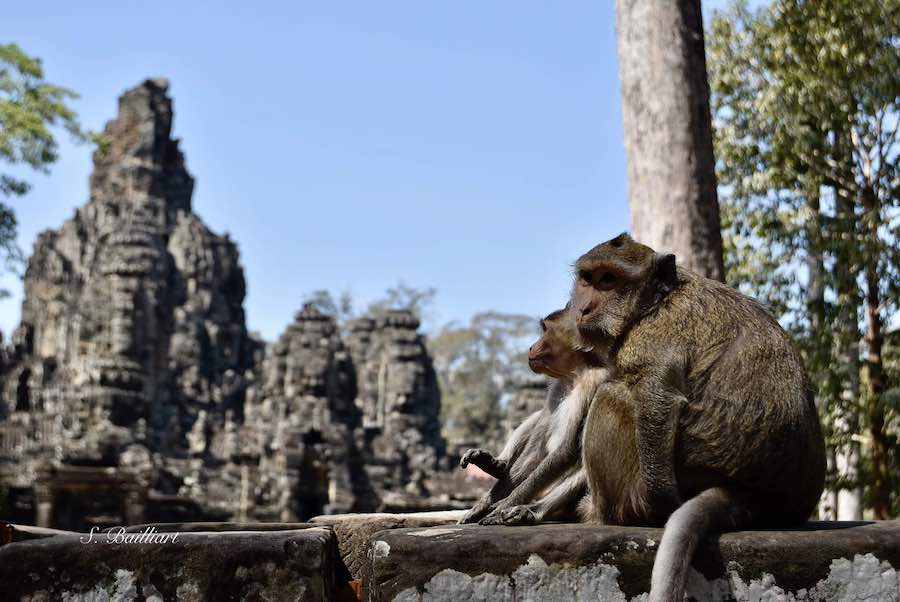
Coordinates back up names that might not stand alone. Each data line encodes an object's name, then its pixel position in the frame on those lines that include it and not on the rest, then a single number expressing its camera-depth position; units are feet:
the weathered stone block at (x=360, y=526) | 13.60
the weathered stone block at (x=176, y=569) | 10.07
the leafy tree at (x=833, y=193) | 36.94
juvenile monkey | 11.25
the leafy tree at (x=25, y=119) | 66.33
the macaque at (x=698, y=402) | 10.26
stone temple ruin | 60.18
